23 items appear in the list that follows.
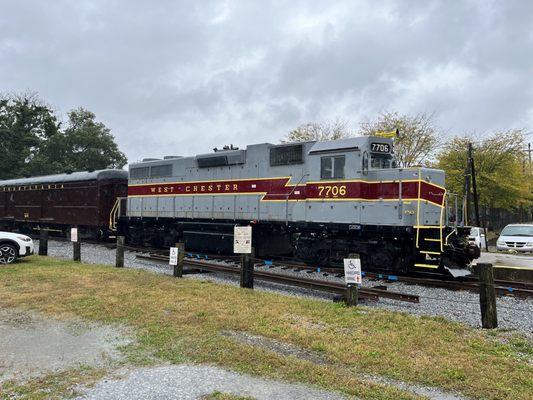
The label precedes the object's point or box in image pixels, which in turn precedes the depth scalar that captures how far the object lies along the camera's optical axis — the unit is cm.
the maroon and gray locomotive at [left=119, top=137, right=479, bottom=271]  1229
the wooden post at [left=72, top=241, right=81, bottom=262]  1505
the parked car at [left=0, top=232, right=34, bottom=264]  1411
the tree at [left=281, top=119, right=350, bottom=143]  4122
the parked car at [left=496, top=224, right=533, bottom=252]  2167
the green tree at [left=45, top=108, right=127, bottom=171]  5181
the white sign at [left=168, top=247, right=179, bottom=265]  1170
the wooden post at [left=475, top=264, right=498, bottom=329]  702
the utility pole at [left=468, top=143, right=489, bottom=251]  2417
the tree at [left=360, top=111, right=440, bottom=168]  3619
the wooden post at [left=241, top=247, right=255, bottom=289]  1026
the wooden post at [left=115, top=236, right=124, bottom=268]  1355
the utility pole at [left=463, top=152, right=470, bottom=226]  2771
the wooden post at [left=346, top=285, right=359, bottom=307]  818
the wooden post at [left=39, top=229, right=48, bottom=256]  1647
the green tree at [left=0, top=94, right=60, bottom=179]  4969
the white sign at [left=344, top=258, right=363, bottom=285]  810
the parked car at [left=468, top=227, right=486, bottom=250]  2190
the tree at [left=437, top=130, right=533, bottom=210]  3675
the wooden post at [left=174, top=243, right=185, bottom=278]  1173
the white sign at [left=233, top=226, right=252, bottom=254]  1040
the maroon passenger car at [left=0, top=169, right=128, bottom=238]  2147
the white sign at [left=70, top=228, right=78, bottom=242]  1529
